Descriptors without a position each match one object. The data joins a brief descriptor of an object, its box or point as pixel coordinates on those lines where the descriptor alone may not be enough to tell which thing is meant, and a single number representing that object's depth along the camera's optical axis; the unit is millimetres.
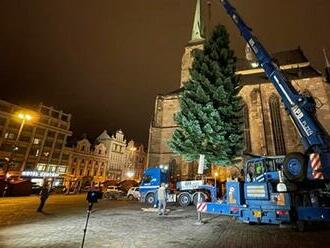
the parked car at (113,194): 26875
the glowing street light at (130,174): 64188
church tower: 30359
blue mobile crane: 7887
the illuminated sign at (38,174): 40119
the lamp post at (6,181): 21367
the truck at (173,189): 16100
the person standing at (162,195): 13259
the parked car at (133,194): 26031
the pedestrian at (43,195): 13859
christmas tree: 18641
